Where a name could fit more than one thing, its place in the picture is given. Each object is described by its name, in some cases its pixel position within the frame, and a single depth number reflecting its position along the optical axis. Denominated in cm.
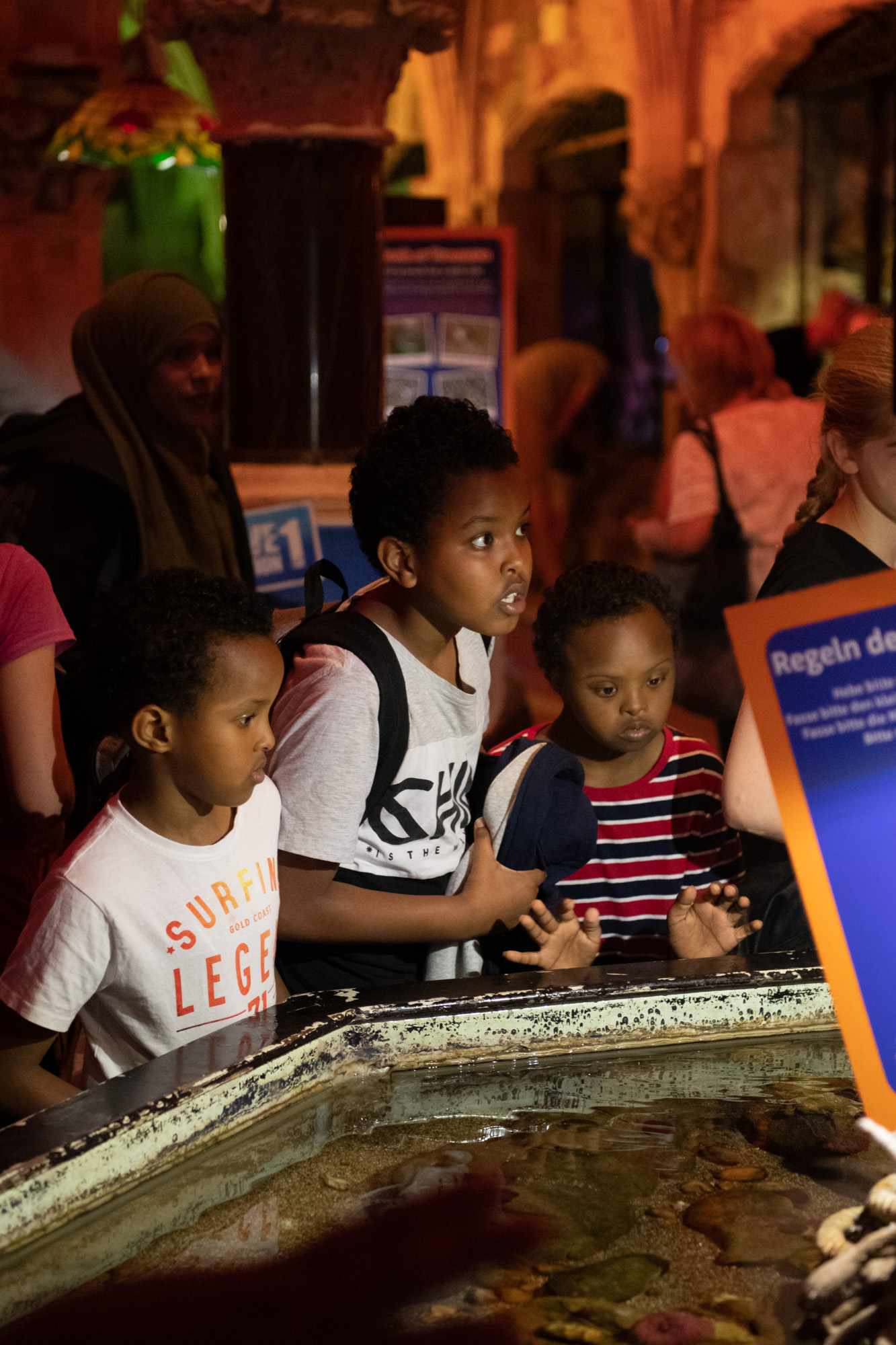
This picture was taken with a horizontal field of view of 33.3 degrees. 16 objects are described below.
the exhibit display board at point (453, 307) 659
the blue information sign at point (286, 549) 488
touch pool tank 132
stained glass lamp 700
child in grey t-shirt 213
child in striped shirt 258
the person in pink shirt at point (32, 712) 250
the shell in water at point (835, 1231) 135
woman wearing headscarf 370
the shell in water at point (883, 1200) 136
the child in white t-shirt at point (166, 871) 186
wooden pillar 486
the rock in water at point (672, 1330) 124
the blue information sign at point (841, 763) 130
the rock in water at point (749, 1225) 137
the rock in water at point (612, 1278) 131
